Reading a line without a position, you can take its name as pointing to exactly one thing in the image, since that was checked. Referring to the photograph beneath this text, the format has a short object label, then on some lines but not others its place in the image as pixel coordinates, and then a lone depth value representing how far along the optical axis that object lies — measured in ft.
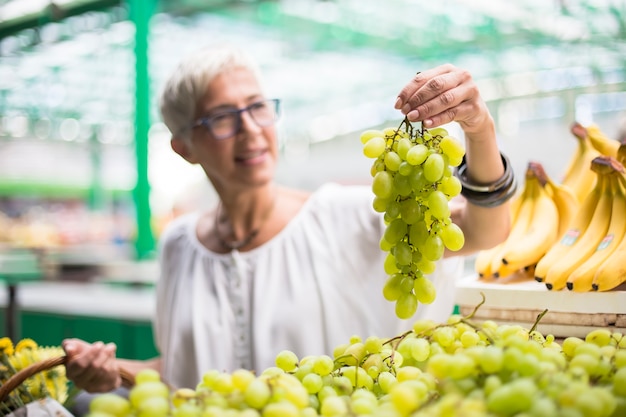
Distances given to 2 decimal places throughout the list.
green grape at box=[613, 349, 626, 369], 2.14
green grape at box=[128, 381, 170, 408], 1.91
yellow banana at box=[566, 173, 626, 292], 3.37
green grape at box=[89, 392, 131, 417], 1.84
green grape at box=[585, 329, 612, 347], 2.54
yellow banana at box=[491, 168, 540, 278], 4.06
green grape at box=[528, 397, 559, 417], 1.69
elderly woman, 5.04
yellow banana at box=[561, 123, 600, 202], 4.50
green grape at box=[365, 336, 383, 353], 2.75
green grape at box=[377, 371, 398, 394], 2.40
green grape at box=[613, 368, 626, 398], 1.94
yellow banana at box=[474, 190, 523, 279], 4.05
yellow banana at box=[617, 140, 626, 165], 3.98
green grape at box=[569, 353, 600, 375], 2.10
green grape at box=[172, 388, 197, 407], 2.03
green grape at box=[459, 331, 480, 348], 2.54
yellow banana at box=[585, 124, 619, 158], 4.45
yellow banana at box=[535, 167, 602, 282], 3.86
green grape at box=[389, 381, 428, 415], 1.89
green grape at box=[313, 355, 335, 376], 2.48
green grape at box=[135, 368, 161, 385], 2.07
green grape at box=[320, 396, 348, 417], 2.01
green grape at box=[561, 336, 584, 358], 2.50
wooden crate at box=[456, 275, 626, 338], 3.33
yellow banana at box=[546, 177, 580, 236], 4.37
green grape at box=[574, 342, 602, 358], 2.21
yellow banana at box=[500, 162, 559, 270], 3.96
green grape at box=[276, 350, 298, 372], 2.60
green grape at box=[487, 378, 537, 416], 1.75
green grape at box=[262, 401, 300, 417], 1.90
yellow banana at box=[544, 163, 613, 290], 3.51
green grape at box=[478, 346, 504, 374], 1.93
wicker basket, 3.08
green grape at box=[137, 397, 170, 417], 1.85
